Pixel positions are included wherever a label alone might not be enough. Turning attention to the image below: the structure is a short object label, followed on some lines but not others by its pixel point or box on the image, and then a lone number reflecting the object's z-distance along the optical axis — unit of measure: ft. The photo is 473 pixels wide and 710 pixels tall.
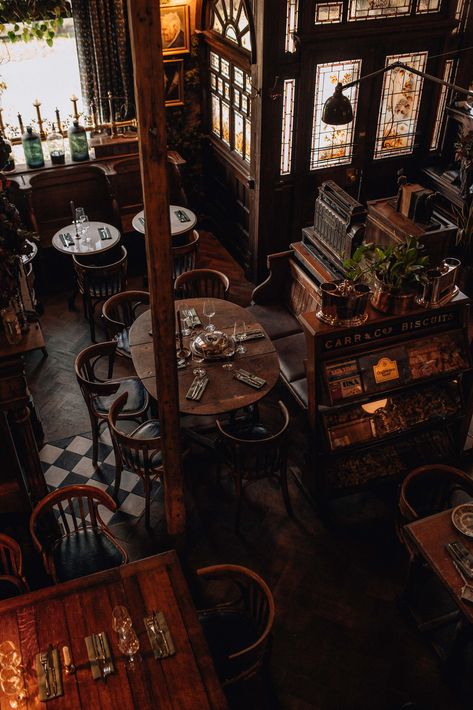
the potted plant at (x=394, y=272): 14.23
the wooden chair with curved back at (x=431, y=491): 13.84
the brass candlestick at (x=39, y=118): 23.94
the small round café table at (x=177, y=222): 22.81
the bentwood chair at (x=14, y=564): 12.19
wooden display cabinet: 14.83
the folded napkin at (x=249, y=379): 16.08
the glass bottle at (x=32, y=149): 23.52
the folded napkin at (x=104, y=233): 22.54
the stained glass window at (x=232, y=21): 21.16
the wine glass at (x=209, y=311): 17.76
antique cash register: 16.97
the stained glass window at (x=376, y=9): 20.84
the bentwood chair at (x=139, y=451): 14.89
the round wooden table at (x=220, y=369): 15.65
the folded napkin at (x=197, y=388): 15.71
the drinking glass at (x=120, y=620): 10.39
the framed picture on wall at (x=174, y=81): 24.70
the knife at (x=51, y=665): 10.05
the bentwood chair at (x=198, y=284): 20.11
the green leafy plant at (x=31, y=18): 22.06
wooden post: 8.99
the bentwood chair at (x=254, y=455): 14.84
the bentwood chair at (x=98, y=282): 21.03
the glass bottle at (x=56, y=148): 24.17
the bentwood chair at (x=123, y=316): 18.43
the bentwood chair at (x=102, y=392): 16.46
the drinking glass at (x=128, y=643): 10.40
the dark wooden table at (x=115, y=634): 10.00
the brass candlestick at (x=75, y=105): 24.13
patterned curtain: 23.24
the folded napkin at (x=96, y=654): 10.24
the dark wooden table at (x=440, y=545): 11.97
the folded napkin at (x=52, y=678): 9.95
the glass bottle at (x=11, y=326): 12.97
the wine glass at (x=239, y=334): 17.23
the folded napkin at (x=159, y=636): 10.50
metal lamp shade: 15.17
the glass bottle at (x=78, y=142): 24.07
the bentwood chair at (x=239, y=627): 11.06
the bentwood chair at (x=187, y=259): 22.15
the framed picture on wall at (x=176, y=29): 23.50
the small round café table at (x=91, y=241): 21.71
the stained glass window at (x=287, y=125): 21.33
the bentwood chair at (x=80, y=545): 12.99
